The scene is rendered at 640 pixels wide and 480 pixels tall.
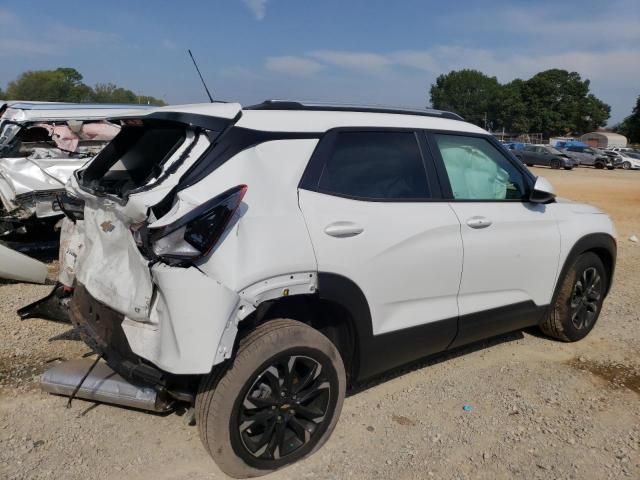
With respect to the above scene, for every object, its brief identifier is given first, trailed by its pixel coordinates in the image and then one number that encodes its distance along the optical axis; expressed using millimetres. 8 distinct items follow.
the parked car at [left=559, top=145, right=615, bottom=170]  34312
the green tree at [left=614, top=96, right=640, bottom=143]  83750
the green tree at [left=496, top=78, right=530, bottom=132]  96125
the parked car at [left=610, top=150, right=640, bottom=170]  34500
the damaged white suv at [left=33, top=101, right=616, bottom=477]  2379
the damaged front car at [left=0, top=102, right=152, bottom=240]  6461
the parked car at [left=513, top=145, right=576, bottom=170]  31406
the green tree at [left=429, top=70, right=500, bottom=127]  124062
